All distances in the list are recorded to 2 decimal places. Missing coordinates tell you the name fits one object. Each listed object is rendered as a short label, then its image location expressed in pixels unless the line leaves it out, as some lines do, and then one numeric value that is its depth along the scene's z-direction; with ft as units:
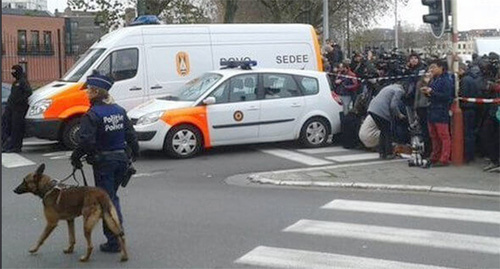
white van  42.19
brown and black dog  18.63
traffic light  35.04
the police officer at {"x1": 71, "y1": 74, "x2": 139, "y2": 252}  19.26
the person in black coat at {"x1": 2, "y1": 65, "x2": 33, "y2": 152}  42.55
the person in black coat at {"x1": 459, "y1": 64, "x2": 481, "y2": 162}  35.06
